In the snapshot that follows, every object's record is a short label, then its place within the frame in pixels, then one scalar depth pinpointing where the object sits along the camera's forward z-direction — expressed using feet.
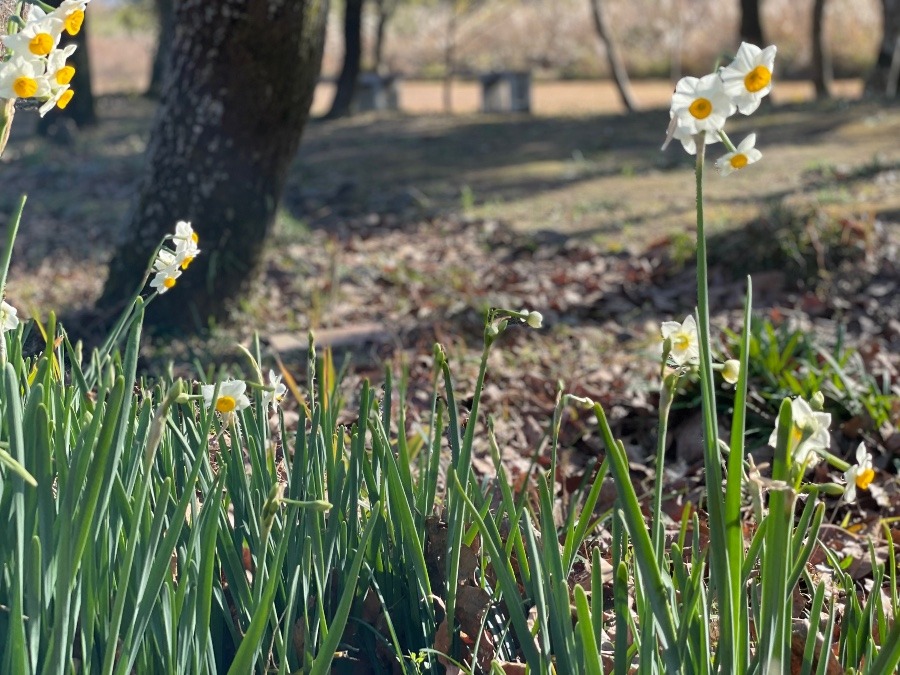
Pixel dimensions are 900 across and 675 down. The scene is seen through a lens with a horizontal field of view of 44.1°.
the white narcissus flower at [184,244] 5.99
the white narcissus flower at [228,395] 5.40
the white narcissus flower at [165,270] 5.96
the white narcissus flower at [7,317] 5.98
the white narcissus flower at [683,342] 5.21
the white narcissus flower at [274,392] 5.79
